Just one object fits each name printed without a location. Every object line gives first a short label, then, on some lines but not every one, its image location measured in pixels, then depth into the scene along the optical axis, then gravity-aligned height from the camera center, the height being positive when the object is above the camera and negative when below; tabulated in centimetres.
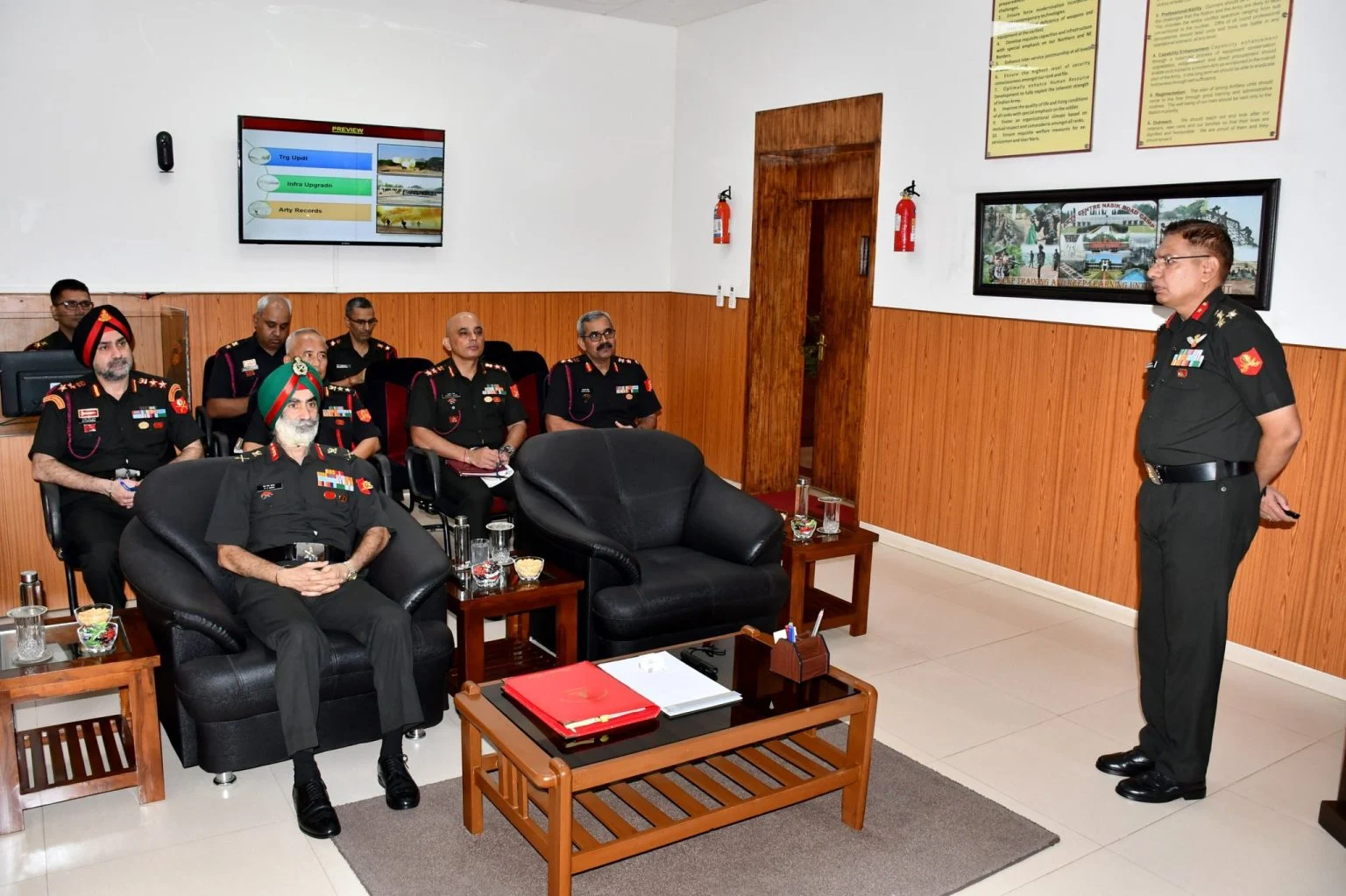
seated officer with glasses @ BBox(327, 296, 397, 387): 604 -40
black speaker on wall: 614 +70
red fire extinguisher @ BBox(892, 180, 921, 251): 588 +38
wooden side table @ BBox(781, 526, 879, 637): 449 -122
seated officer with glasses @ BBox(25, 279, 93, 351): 517 -19
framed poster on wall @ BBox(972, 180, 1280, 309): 434 +28
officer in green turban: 311 -91
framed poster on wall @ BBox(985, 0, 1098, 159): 497 +104
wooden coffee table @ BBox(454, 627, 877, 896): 256 -125
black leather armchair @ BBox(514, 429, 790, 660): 391 -97
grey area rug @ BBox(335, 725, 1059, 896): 281 -154
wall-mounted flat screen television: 645 +58
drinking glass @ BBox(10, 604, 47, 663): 299 -101
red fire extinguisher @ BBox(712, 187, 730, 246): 742 +46
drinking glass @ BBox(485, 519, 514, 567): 390 -93
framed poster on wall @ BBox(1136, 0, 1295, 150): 423 +94
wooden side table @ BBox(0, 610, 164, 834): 294 -136
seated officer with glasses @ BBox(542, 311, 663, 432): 549 -53
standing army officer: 309 -49
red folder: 273 -108
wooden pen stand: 308 -105
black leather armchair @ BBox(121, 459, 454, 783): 312 -110
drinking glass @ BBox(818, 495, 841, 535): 469 -97
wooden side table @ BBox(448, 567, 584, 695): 372 -114
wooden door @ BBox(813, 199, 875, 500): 708 -33
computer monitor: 442 -44
